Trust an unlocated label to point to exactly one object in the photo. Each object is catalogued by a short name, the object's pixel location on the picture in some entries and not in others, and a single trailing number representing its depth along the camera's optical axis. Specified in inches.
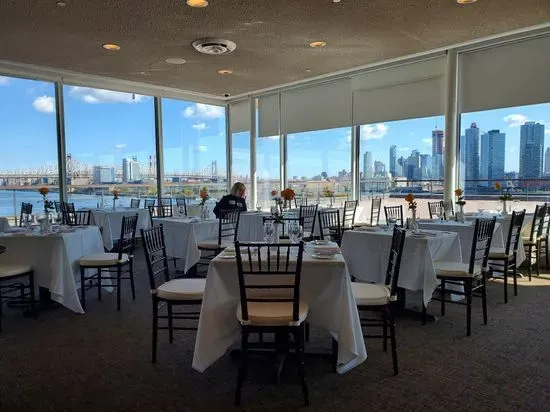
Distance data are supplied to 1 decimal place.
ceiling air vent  236.5
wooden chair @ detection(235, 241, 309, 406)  101.0
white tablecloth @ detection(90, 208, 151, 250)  287.9
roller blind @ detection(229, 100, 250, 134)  428.1
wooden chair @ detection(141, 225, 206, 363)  122.3
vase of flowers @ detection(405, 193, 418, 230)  172.2
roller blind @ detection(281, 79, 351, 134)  345.7
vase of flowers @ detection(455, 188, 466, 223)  218.1
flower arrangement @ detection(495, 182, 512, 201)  246.1
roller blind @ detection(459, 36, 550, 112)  242.2
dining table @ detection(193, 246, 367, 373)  110.1
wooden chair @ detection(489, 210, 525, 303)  185.5
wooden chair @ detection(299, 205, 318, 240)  265.4
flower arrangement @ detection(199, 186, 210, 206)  238.6
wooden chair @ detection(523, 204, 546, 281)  219.9
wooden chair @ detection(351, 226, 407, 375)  116.2
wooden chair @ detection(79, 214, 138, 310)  178.1
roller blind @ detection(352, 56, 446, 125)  287.6
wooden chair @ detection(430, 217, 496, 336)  149.8
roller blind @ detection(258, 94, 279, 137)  400.2
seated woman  263.9
